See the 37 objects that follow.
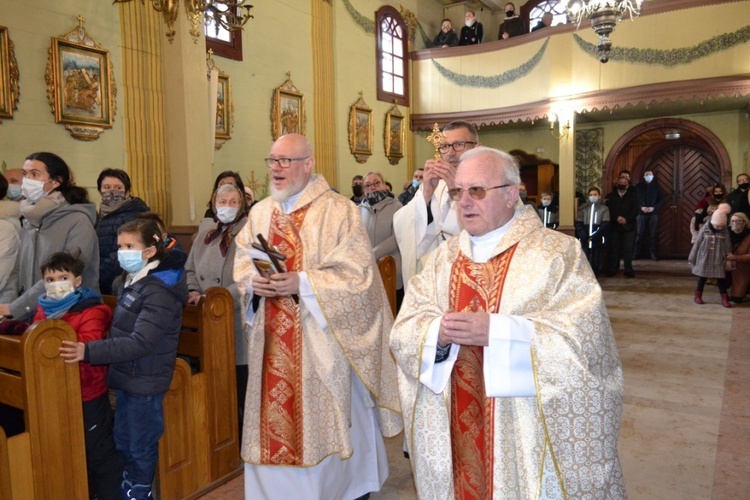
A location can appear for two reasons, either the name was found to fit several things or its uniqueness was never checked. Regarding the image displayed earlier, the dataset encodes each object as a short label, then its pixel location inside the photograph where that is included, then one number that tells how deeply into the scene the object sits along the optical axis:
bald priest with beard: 2.78
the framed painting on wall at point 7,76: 6.05
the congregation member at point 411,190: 6.44
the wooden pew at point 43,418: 2.33
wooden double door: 13.94
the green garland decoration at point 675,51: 10.02
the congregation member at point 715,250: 7.93
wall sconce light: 11.52
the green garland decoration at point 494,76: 11.91
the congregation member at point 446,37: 13.63
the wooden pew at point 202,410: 3.04
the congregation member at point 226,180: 4.27
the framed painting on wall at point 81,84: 6.57
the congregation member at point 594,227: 10.96
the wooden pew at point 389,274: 4.68
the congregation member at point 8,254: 3.34
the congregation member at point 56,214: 3.23
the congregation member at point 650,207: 13.80
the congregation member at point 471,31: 13.51
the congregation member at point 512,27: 13.82
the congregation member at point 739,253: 8.05
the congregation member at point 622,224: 11.18
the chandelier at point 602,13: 6.96
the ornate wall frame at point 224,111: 8.83
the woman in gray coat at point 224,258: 3.54
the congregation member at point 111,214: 3.86
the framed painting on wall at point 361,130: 11.80
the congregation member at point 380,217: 5.27
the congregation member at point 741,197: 9.22
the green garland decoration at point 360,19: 11.68
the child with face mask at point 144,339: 2.62
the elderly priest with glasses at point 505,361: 1.92
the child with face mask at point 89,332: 2.65
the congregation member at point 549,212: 11.05
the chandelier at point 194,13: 6.36
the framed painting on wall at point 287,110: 9.88
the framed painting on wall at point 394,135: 12.84
